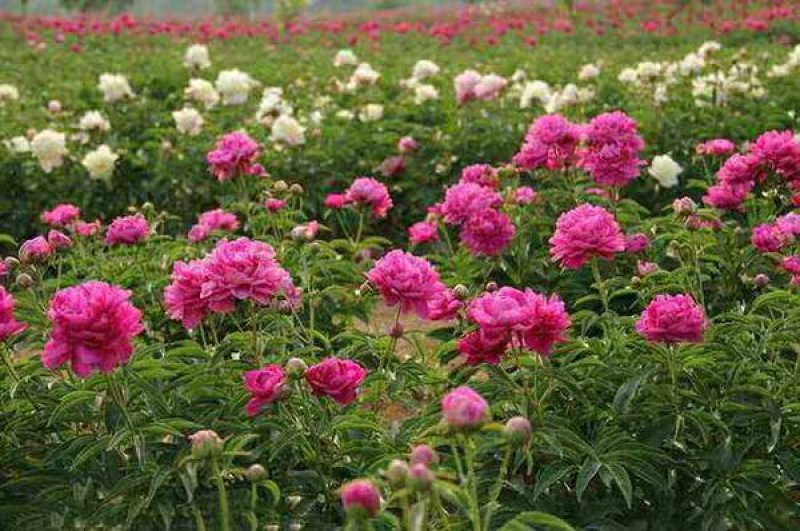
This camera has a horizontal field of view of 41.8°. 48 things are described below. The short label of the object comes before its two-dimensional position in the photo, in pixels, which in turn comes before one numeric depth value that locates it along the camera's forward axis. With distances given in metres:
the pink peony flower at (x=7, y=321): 2.56
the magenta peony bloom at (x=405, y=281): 2.65
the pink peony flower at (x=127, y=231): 3.81
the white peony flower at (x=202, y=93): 6.91
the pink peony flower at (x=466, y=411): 1.80
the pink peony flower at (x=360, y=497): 1.72
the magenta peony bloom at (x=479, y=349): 2.49
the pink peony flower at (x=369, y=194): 4.05
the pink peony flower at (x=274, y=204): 4.18
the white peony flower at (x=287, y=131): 5.80
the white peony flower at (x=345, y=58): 8.26
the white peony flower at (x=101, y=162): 6.01
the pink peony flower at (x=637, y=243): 3.58
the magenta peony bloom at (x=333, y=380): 2.49
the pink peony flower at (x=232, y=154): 4.29
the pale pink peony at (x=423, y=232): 4.23
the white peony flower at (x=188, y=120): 6.36
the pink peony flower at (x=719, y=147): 4.51
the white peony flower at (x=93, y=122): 6.49
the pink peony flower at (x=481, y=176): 4.37
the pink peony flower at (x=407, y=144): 6.16
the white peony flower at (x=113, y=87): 7.48
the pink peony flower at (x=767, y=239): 3.51
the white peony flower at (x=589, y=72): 6.92
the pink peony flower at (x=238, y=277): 2.46
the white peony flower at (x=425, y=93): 7.42
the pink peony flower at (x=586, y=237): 2.81
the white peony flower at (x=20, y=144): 6.80
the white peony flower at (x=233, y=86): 7.07
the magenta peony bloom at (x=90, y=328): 2.25
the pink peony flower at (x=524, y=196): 4.46
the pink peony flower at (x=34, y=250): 3.09
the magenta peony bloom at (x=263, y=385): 2.45
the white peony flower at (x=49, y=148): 6.25
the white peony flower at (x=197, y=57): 8.12
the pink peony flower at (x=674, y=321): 2.52
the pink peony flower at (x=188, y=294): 2.53
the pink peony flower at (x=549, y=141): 4.11
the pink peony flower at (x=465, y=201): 3.67
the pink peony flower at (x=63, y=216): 4.27
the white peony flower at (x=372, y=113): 7.02
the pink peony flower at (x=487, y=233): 3.70
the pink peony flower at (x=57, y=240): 3.35
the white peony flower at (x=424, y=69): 7.69
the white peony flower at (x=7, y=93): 7.85
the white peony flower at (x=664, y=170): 4.96
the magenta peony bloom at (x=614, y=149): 3.88
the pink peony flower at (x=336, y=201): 4.52
